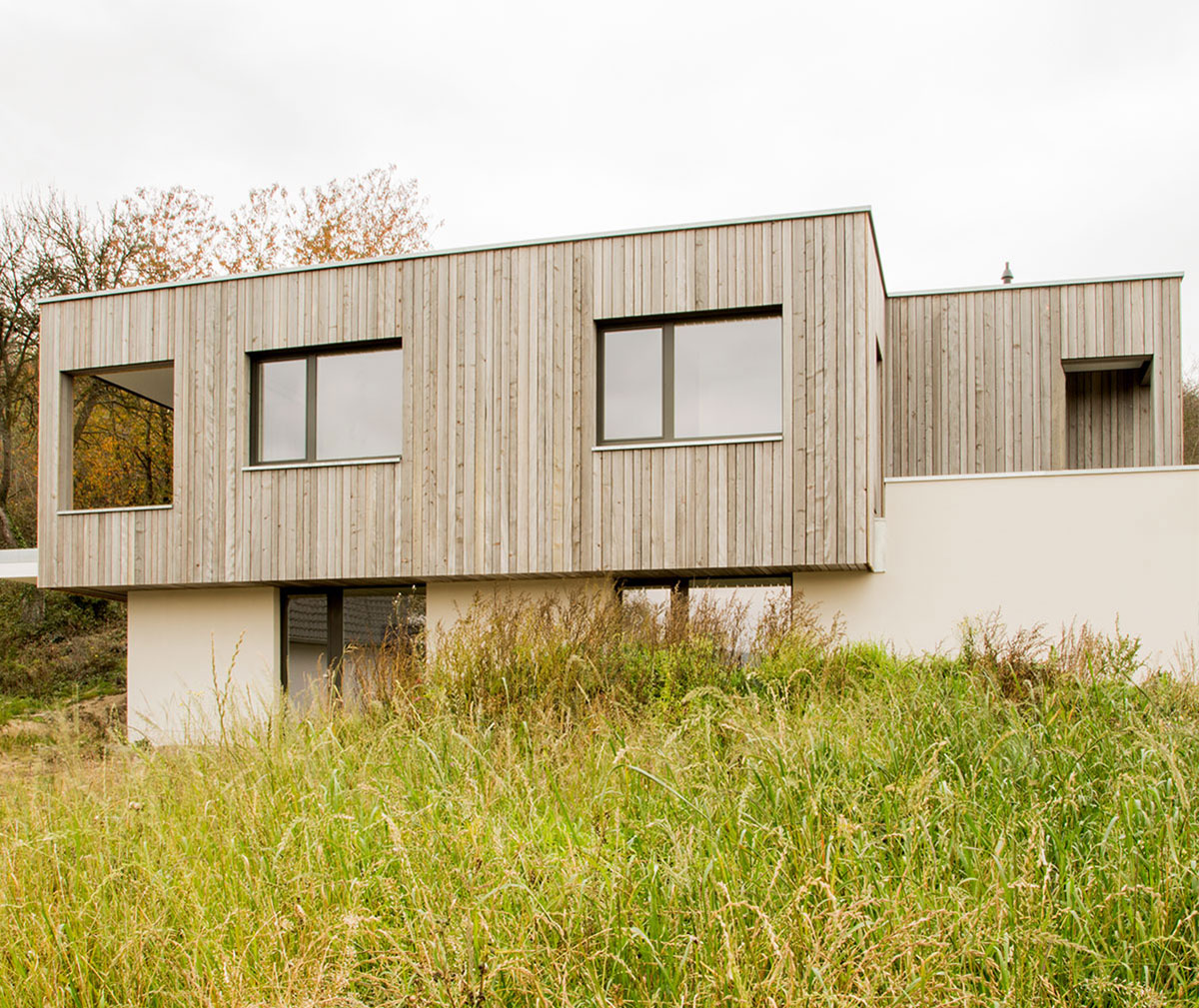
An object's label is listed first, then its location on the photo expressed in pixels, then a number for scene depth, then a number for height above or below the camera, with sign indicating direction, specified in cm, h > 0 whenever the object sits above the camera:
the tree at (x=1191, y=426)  2503 +209
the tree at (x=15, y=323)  2211 +395
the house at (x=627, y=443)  1088 +84
